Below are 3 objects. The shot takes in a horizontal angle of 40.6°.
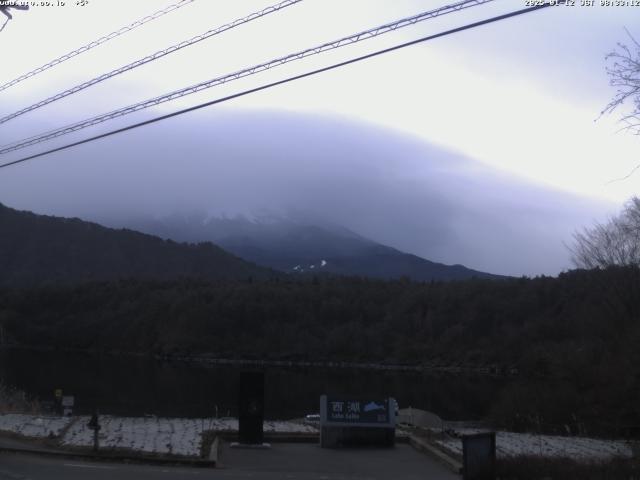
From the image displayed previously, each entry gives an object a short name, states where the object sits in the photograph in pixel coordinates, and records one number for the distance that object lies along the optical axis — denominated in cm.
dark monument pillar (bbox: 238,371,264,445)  1973
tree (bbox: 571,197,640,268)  4359
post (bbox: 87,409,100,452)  1778
